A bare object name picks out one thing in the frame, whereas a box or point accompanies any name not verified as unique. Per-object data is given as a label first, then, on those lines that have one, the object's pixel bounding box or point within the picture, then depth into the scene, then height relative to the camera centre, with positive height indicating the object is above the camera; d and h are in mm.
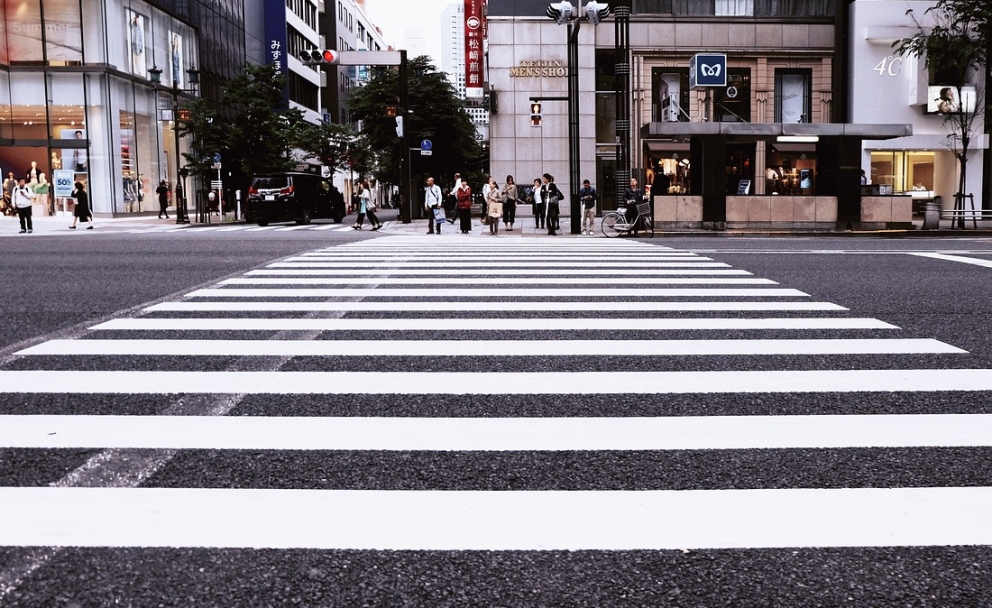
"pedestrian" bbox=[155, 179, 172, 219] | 40500 +1025
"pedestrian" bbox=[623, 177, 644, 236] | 25234 +376
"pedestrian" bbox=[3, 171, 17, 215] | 39656 +1395
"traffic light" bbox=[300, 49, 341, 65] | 32125 +5664
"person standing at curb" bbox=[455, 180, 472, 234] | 27812 +233
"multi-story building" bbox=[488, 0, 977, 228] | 39531 +5902
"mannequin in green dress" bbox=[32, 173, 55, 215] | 39562 +1141
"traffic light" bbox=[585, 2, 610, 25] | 25734 +5733
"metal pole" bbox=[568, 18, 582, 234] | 26797 +2231
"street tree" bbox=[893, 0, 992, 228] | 31109 +5476
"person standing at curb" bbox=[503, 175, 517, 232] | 28047 +365
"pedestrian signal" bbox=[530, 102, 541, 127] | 30328 +3340
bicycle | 25141 -248
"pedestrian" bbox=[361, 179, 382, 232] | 29989 +479
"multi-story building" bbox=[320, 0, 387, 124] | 84938 +17328
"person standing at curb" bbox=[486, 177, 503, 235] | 26298 +204
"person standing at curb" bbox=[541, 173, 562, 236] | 26453 +288
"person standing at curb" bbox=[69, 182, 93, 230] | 31070 +521
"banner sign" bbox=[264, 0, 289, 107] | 65875 +13301
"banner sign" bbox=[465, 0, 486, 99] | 42844 +7873
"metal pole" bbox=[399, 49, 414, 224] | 36562 +2292
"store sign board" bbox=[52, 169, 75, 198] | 39125 +1714
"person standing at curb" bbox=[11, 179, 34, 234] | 28500 +676
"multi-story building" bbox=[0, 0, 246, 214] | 39312 +5522
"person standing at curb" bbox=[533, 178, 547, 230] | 28134 +344
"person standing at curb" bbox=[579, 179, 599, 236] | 27969 +226
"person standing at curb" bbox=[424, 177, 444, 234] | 27750 +495
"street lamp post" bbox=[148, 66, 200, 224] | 36969 +4127
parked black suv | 34969 +769
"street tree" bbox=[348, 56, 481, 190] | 42688 +4689
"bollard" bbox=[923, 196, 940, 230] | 27875 -361
